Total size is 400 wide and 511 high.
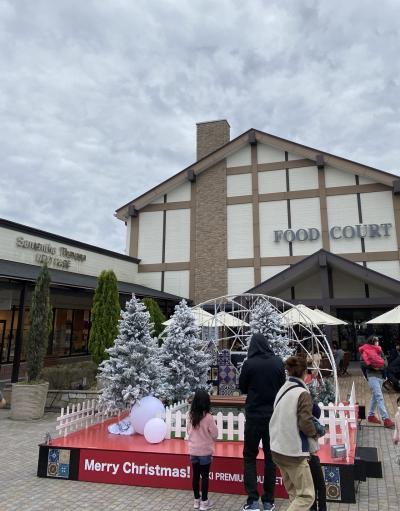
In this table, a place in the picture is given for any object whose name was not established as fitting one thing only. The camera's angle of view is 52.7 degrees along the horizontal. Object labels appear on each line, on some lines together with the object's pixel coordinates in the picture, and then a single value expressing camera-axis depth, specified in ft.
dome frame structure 40.68
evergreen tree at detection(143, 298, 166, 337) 61.28
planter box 35.45
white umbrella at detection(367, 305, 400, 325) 48.56
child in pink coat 16.46
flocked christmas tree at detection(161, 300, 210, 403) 30.14
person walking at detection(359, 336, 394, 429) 29.81
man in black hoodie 15.98
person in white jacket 13.54
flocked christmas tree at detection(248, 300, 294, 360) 38.42
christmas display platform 17.78
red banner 18.74
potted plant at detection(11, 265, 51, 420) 35.58
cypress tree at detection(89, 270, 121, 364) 46.14
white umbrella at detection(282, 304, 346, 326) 49.17
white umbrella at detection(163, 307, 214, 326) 46.19
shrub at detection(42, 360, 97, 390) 41.93
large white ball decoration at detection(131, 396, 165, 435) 24.36
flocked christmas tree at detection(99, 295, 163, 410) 25.96
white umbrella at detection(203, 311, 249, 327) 47.10
